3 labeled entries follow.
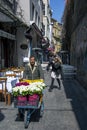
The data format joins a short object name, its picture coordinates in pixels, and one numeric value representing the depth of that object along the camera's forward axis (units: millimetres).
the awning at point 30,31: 10595
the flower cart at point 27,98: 3286
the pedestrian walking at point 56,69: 6680
